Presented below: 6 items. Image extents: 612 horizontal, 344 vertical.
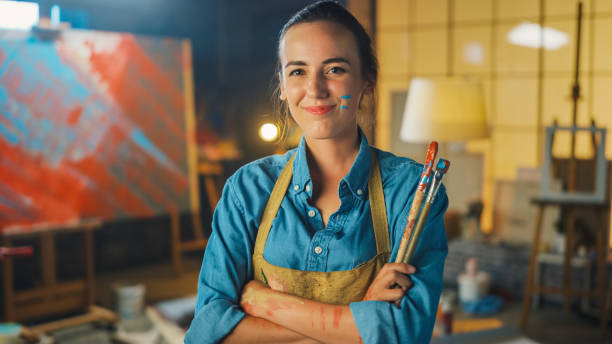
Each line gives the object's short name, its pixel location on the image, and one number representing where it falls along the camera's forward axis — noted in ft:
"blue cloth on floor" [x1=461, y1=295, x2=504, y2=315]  12.26
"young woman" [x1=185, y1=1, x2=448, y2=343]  3.11
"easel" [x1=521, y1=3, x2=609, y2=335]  11.41
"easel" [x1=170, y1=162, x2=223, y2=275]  17.33
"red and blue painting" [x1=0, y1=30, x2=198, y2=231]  12.02
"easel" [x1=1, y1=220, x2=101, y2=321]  12.05
